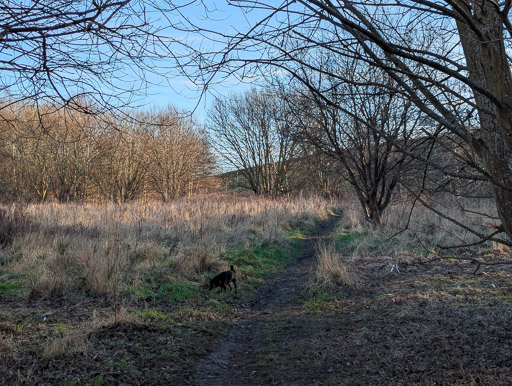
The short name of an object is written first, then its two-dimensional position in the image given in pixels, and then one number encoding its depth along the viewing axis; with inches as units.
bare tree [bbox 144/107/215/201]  1106.1
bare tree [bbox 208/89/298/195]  1164.5
